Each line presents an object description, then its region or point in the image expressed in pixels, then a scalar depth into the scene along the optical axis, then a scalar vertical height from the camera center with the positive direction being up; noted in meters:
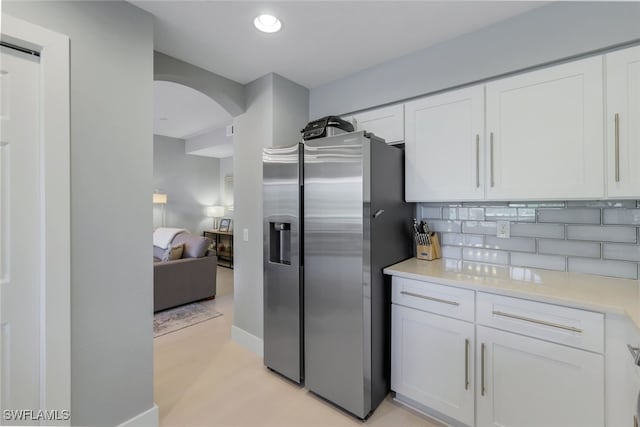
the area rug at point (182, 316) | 3.04 -1.25
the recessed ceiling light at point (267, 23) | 1.72 +1.20
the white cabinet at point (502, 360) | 1.23 -0.77
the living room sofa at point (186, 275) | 3.43 -0.81
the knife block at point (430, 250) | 2.15 -0.30
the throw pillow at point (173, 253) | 3.67 -0.54
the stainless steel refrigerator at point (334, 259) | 1.74 -0.32
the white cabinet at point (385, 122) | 2.14 +0.73
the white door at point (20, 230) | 1.26 -0.08
